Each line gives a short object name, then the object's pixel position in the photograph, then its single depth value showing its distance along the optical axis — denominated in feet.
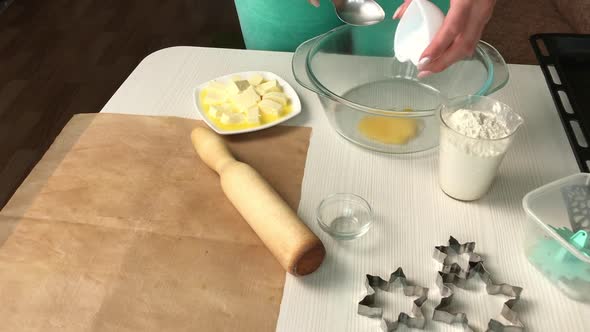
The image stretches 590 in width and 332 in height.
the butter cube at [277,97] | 2.63
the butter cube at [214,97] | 2.64
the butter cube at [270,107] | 2.56
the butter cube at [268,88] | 2.69
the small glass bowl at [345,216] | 2.05
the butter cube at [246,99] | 2.59
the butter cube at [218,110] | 2.57
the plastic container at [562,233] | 1.73
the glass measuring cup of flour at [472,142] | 1.94
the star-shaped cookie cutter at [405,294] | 1.72
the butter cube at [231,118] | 2.53
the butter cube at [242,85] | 2.69
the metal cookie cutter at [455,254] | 1.87
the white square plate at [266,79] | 2.49
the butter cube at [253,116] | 2.53
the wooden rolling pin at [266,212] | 1.84
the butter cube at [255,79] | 2.74
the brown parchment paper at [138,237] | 1.81
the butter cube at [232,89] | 2.66
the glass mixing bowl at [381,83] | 2.37
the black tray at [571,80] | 2.27
